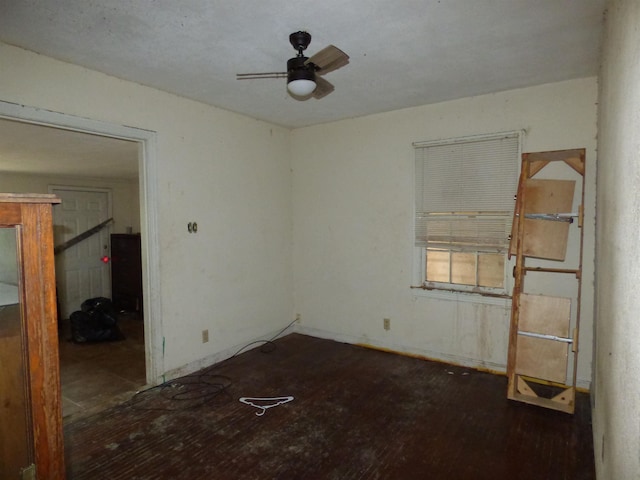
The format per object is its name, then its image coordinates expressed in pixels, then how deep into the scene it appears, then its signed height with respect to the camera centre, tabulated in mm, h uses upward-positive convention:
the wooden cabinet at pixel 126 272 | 5980 -821
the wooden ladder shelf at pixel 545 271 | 2809 -397
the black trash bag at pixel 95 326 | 4551 -1271
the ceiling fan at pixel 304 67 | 2152 +913
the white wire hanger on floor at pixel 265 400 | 2906 -1423
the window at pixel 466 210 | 3404 +105
